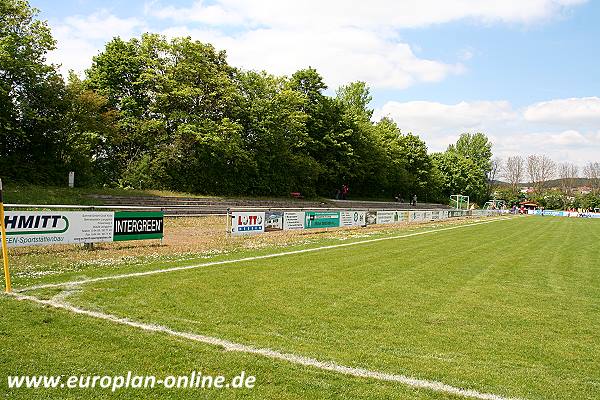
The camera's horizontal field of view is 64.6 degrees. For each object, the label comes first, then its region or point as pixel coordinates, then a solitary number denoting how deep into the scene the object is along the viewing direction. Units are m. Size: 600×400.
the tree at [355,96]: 77.81
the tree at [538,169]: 134.75
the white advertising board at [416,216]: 43.02
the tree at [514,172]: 133.75
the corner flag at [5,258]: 8.06
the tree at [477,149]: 125.00
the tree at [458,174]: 100.56
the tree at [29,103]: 27.12
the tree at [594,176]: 132.50
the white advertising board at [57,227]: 12.40
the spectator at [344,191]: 59.68
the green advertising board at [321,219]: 26.33
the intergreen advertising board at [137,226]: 15.58
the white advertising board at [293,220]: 24.25
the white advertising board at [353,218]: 30.25
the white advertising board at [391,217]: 36.08
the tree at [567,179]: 131.81
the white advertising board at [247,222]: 20.95
